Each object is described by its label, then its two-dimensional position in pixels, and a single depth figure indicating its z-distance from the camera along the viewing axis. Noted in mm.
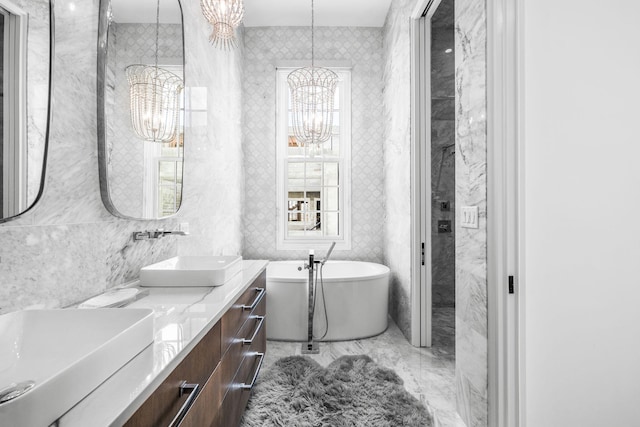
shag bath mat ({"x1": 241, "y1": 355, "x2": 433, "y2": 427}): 1825
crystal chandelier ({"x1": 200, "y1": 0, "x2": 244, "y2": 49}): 2129
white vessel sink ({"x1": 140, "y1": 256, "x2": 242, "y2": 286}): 1548
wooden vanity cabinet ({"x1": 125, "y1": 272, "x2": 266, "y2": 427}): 810
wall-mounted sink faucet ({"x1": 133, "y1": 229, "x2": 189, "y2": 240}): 1683
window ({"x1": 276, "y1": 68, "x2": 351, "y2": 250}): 3992
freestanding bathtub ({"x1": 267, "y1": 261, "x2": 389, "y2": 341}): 2982
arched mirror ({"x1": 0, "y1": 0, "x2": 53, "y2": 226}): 958
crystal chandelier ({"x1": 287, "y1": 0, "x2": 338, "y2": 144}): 3234
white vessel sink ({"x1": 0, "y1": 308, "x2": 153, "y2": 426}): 507
